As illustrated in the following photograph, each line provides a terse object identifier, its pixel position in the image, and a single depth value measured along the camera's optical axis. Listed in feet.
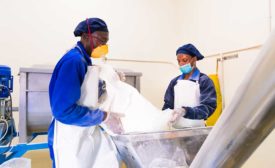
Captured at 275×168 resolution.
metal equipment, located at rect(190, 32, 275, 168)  0.80
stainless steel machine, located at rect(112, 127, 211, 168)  2.74
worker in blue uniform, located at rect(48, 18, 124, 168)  2.88
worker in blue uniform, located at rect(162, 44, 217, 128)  4.47
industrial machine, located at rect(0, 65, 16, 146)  4.44
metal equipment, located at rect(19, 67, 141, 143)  5.16
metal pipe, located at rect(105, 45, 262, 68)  6.69
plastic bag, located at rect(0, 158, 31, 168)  3.83
